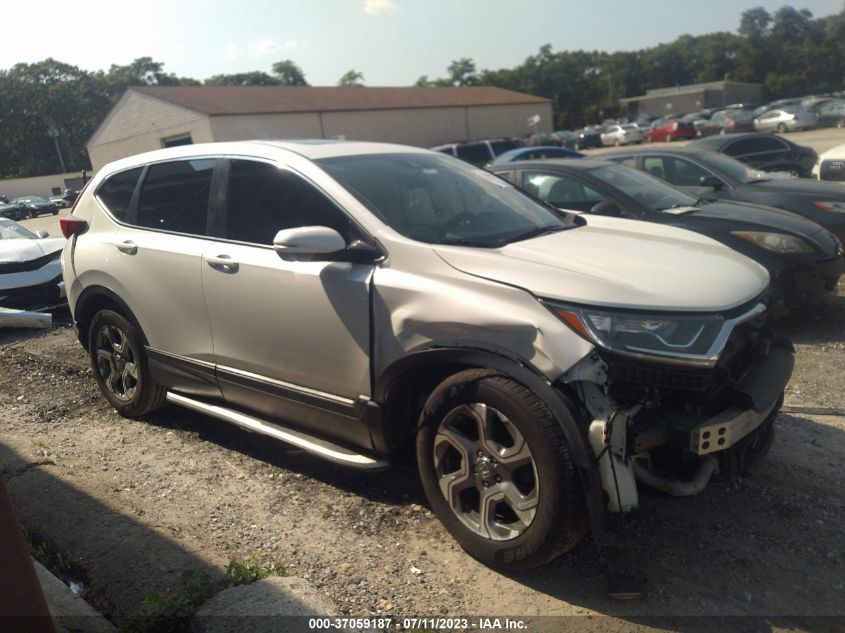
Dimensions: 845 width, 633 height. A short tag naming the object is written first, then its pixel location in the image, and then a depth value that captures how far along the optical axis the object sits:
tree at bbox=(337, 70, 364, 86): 118.94
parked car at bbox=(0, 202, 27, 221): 40.72
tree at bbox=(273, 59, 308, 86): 109.56
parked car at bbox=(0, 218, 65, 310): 8.61
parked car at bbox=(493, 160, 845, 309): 6.13
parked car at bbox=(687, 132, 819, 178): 11.01
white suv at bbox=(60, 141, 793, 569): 2.84
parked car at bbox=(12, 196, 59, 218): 42.97
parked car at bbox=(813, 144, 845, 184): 10.51
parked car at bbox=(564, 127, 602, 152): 47.91
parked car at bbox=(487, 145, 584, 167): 16.64
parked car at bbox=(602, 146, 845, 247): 7.65
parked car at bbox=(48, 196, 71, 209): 44.83
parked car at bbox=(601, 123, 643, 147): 47.91
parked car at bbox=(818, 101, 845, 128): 38.66
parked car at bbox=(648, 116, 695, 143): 43.44
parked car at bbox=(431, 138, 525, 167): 20.58
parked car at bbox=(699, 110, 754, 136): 39.75
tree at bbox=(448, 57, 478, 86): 95.25
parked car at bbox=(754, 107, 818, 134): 38.34
